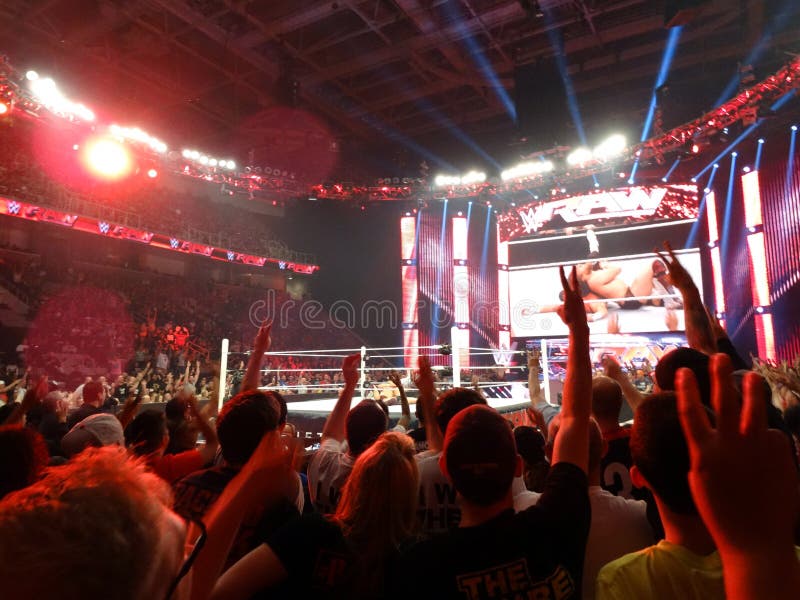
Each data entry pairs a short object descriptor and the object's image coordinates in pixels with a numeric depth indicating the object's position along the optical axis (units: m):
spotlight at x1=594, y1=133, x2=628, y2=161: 12.60
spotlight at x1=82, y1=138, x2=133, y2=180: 13.29
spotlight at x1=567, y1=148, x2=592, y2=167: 13.22
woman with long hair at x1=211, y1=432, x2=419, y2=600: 1.29
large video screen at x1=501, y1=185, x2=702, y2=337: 13.52
